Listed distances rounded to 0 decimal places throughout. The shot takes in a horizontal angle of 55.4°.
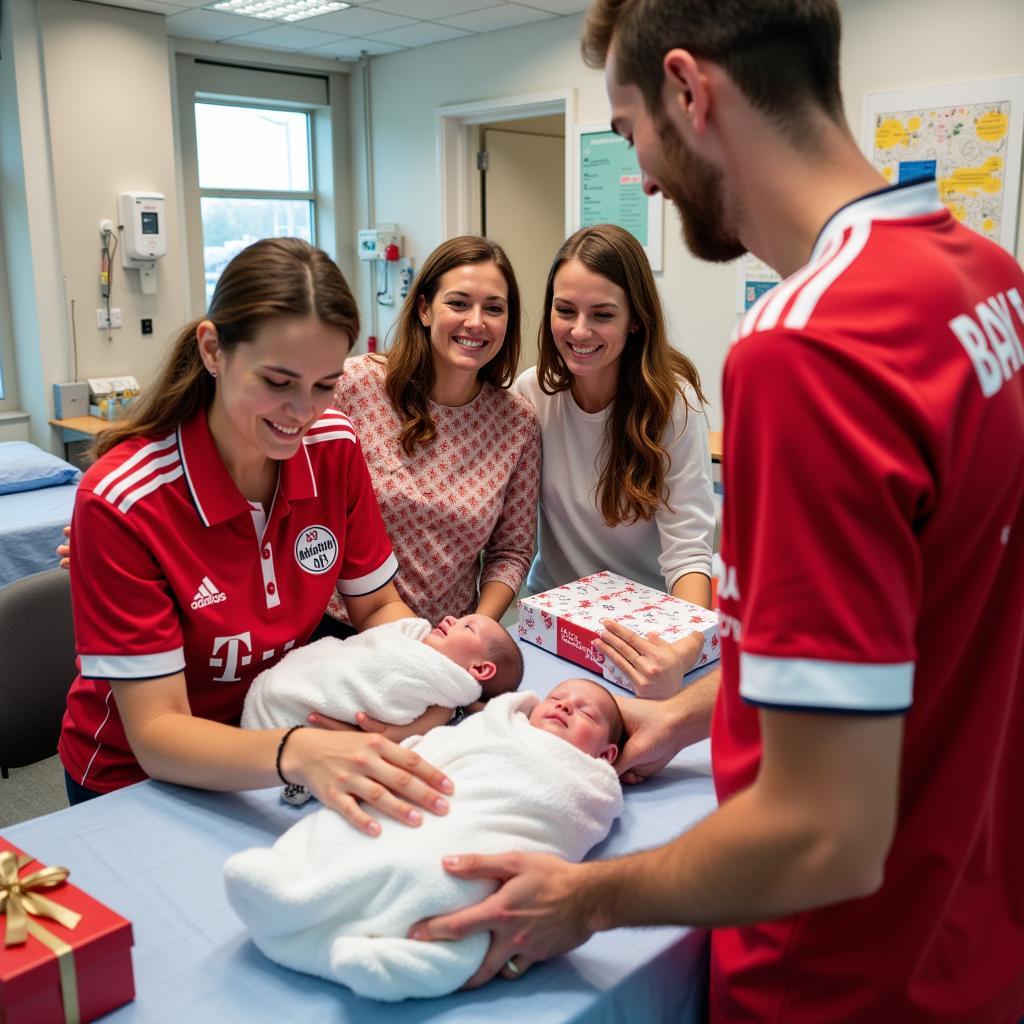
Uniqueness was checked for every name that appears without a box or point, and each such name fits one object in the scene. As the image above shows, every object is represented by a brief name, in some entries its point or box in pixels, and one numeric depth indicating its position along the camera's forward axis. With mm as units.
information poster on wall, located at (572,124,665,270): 4797
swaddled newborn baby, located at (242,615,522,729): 1460
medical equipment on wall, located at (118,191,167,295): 4883
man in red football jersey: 671
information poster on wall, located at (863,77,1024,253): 3635
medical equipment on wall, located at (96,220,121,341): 4926
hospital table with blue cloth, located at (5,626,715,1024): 1000
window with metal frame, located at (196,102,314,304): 5871
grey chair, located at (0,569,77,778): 1871
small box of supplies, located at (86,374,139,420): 4910
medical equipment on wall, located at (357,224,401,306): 5996
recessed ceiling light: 4710
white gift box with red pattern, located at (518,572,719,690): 1806
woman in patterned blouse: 2125
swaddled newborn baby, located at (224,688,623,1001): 983
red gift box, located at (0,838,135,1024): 920
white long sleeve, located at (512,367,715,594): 2170
